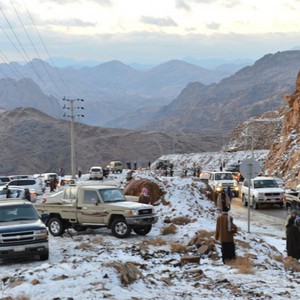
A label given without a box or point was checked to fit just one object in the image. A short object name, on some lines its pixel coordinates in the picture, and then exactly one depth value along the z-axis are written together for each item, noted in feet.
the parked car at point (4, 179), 180.36
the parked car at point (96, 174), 218.38
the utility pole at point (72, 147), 217.36
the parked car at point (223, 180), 133.35
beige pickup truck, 66.08
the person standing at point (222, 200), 81.92
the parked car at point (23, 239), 50.39
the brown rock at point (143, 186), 96.17
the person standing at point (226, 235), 50.78
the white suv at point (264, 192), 114.62
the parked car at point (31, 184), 145.35
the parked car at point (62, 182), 184.62
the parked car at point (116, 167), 270.87
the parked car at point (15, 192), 109.70
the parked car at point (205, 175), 145.81
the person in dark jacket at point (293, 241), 55.72
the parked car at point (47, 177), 198.92
